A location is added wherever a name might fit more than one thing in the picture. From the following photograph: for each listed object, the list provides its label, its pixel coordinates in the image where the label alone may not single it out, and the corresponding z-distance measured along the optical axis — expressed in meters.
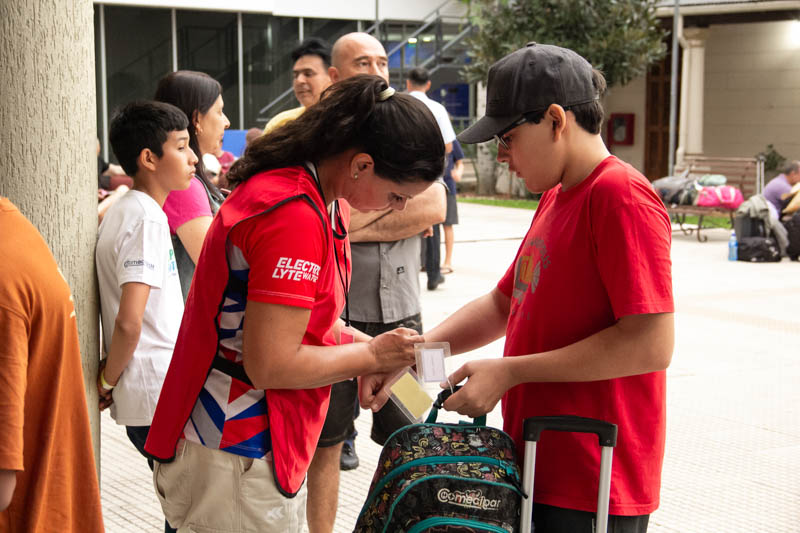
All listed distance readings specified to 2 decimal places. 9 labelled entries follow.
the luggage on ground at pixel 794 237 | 13.59
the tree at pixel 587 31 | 21.44
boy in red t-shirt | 2.17
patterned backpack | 2.13
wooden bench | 18.91
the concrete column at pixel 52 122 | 2.88
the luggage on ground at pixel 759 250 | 13.45
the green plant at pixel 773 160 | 26.00
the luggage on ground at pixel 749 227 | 13.74
